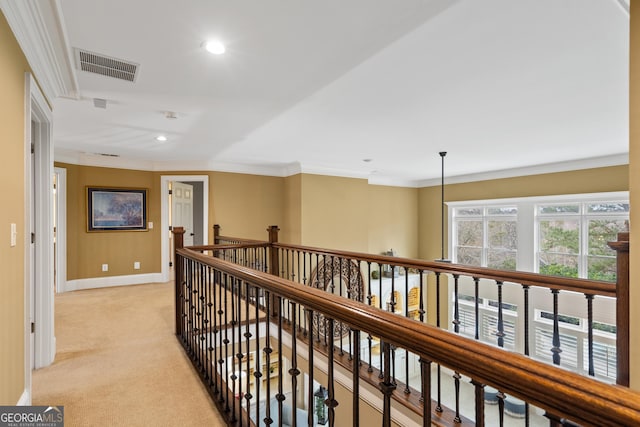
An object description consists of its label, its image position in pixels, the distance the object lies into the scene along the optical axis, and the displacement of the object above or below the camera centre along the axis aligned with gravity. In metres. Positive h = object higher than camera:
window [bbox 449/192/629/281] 5.62 -0.45
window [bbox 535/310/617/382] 5.56 -2.50
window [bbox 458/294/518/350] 6.98 -2.55
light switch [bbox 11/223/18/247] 1.71 -0.12
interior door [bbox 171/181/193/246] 6.37 +0.09
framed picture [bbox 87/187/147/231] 5.52 +0.05
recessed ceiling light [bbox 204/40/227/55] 2.06 +1.09
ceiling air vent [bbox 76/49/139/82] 2.26 +1.09
